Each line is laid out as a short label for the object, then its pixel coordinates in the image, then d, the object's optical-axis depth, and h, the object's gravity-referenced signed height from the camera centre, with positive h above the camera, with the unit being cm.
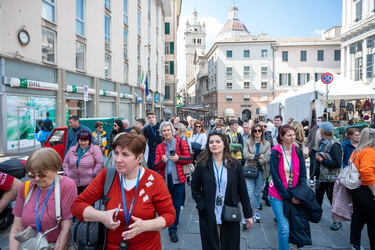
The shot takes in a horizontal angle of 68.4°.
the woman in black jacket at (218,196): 312 -90
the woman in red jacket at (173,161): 458 -71
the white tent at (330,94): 1255 +113
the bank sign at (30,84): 1226 +164
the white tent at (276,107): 2007 +86
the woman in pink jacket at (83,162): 456 -73
